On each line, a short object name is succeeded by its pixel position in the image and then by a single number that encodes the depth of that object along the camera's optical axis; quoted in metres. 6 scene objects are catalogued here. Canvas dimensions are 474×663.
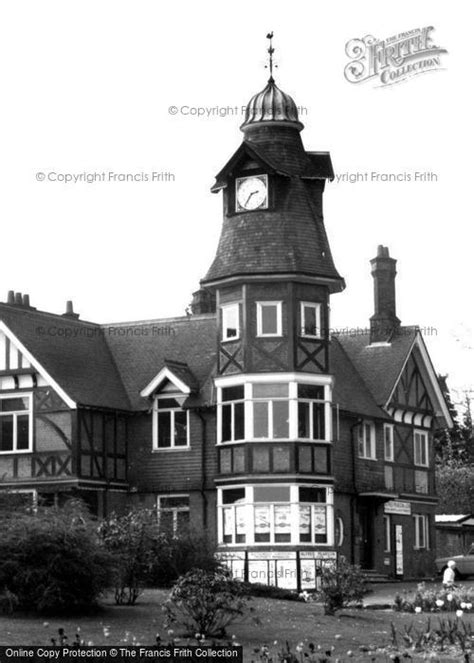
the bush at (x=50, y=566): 26.81
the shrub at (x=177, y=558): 35.64
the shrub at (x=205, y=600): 24.11
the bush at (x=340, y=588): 29.69
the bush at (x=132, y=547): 30.44
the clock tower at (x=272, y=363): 43.44
